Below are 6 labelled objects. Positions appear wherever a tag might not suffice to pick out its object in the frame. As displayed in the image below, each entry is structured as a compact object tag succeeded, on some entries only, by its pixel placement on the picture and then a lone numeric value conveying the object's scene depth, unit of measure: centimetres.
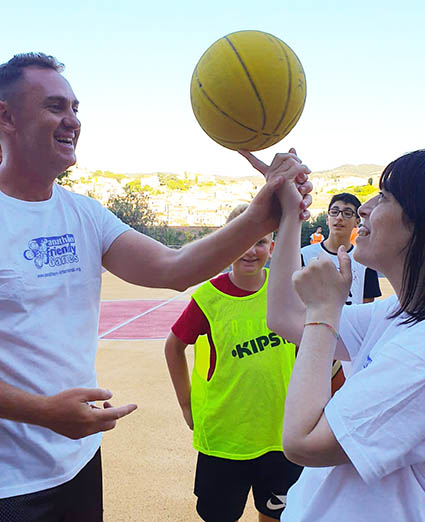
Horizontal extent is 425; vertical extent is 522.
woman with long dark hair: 126
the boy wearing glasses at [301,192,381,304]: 495
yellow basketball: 189
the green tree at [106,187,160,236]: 3509
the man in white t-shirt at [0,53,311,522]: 193
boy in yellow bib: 288
